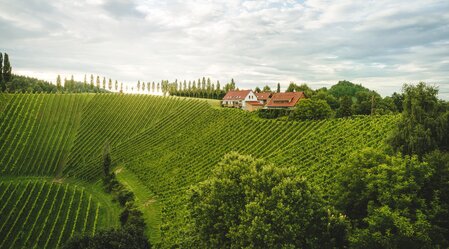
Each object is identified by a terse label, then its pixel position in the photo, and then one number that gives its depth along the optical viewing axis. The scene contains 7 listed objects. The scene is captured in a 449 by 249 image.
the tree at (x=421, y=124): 28.98
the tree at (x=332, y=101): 93.43
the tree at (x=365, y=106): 79.56
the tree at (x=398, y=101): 85.47
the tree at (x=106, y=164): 59.41
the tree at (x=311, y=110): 64.48
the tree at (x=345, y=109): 78.62
